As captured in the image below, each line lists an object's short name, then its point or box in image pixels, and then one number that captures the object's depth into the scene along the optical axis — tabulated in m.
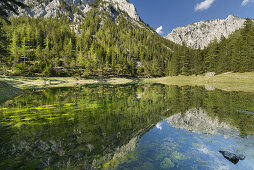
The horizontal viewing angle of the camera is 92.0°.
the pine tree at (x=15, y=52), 64.38
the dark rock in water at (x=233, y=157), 5.42
